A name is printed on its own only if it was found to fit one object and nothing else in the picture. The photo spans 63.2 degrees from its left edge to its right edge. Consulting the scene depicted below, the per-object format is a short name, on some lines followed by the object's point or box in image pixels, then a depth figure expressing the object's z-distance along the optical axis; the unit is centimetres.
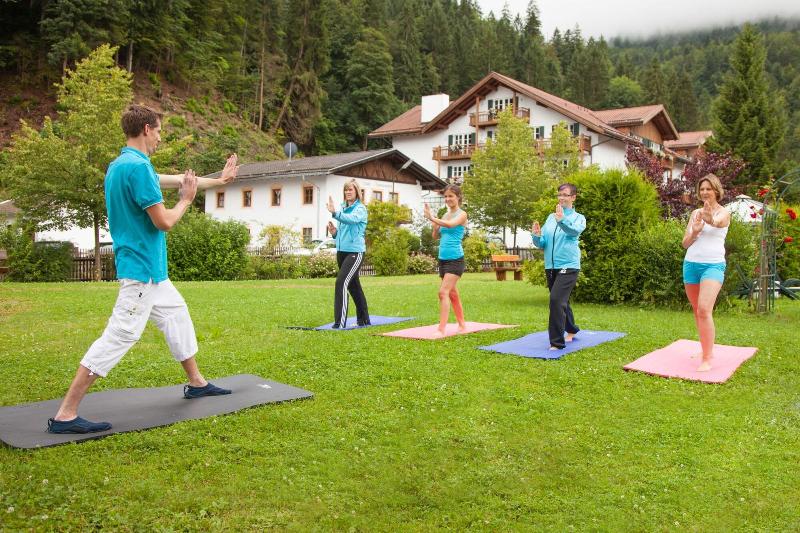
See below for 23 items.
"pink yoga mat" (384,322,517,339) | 862
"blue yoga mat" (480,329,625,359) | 746
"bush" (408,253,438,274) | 2841
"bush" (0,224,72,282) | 2028
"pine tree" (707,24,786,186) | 4491
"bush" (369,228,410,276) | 2669
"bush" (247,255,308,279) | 2417
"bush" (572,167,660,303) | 1286
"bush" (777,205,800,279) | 1622
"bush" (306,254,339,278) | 2539
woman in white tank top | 653
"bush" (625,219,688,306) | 1236
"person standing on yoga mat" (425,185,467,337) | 859
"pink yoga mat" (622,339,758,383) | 645
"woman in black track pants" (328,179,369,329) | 932
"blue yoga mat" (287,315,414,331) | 957
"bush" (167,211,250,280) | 2178
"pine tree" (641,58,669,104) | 7625
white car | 2675
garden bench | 2217
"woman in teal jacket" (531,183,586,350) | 770
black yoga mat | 421
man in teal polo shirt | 428
